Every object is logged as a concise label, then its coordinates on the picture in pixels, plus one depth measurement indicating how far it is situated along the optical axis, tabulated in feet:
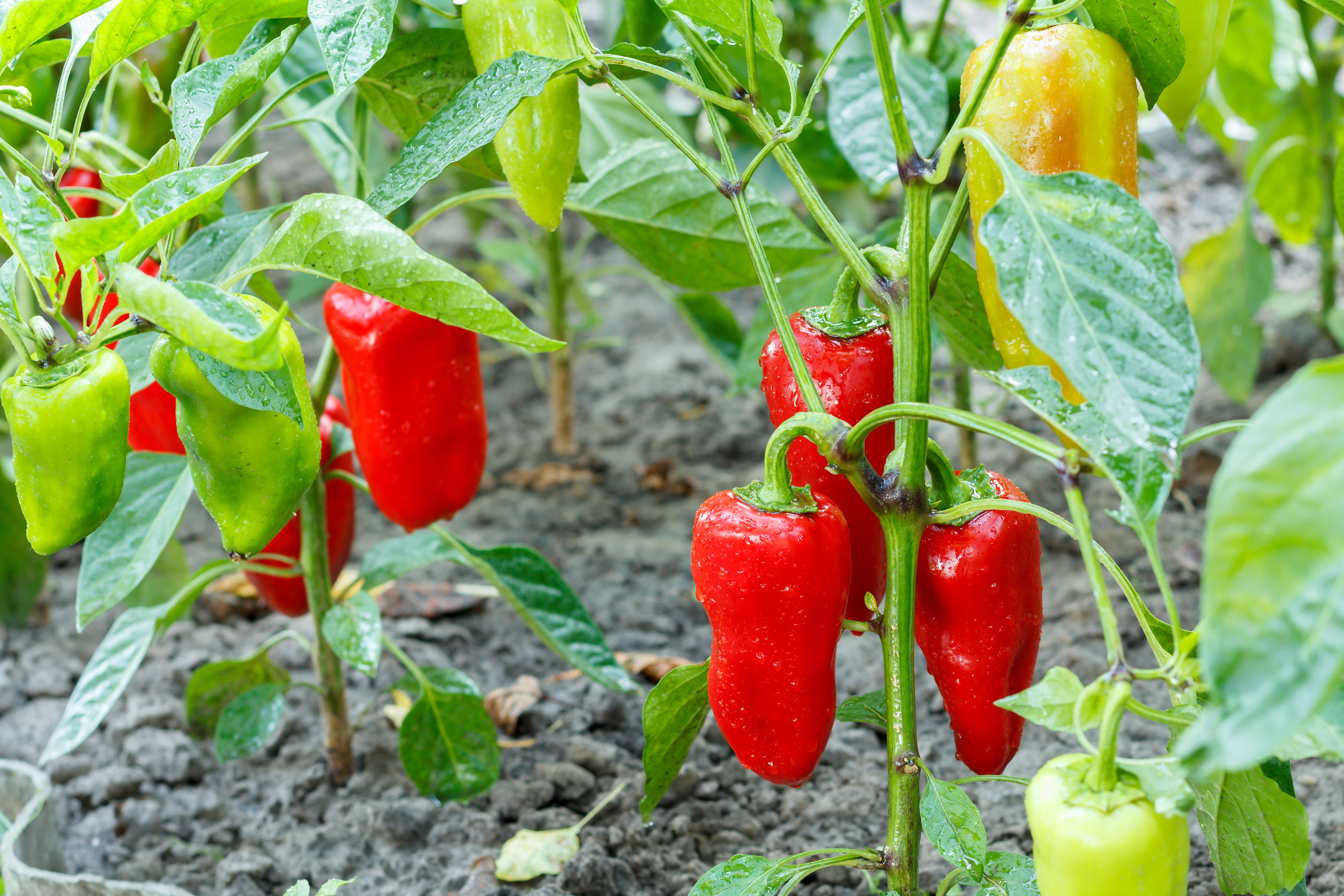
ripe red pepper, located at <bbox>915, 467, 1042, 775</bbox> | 4.10
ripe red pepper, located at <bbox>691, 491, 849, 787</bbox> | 4.09
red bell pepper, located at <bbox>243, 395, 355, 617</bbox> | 4.98
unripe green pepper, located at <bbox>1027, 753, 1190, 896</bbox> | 3.75
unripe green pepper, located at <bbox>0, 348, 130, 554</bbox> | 3.95
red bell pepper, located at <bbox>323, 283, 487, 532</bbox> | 4.64
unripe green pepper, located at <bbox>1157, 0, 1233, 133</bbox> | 4.08
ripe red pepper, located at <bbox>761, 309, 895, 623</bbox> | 4.19
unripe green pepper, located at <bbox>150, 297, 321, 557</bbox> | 4.02
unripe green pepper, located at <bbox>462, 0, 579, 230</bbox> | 4.22
